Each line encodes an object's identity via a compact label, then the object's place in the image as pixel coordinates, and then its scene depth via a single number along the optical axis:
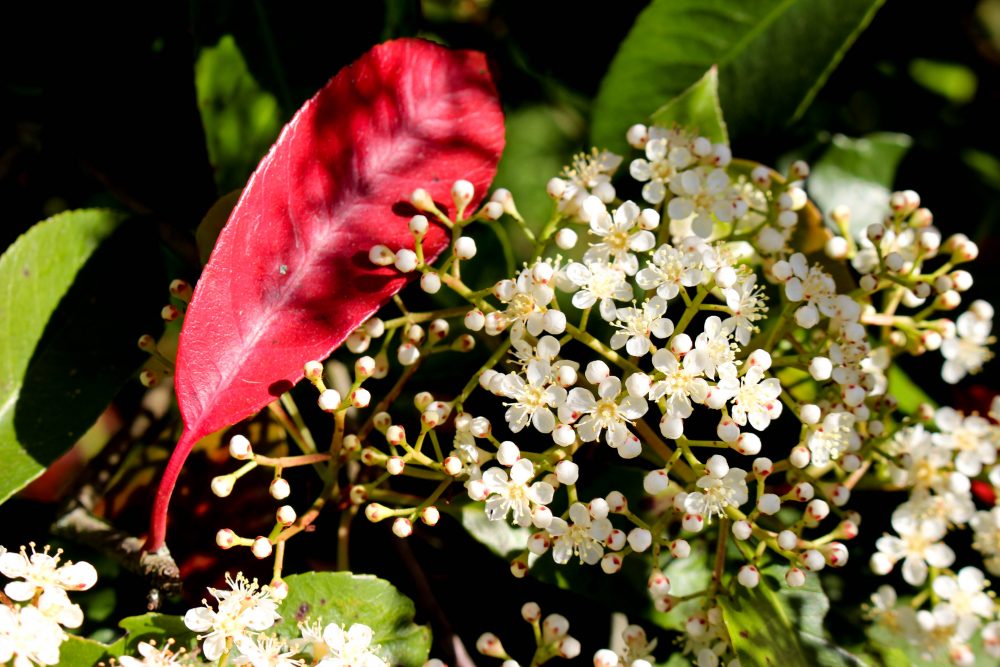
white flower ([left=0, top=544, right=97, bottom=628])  0.30
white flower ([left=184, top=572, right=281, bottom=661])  0.30
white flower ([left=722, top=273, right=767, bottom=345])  0.31
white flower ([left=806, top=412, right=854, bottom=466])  0.31
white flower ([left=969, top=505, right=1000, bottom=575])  0.34
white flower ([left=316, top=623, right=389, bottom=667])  0.30
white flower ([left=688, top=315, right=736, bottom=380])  0.30
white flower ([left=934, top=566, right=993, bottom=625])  0.33
